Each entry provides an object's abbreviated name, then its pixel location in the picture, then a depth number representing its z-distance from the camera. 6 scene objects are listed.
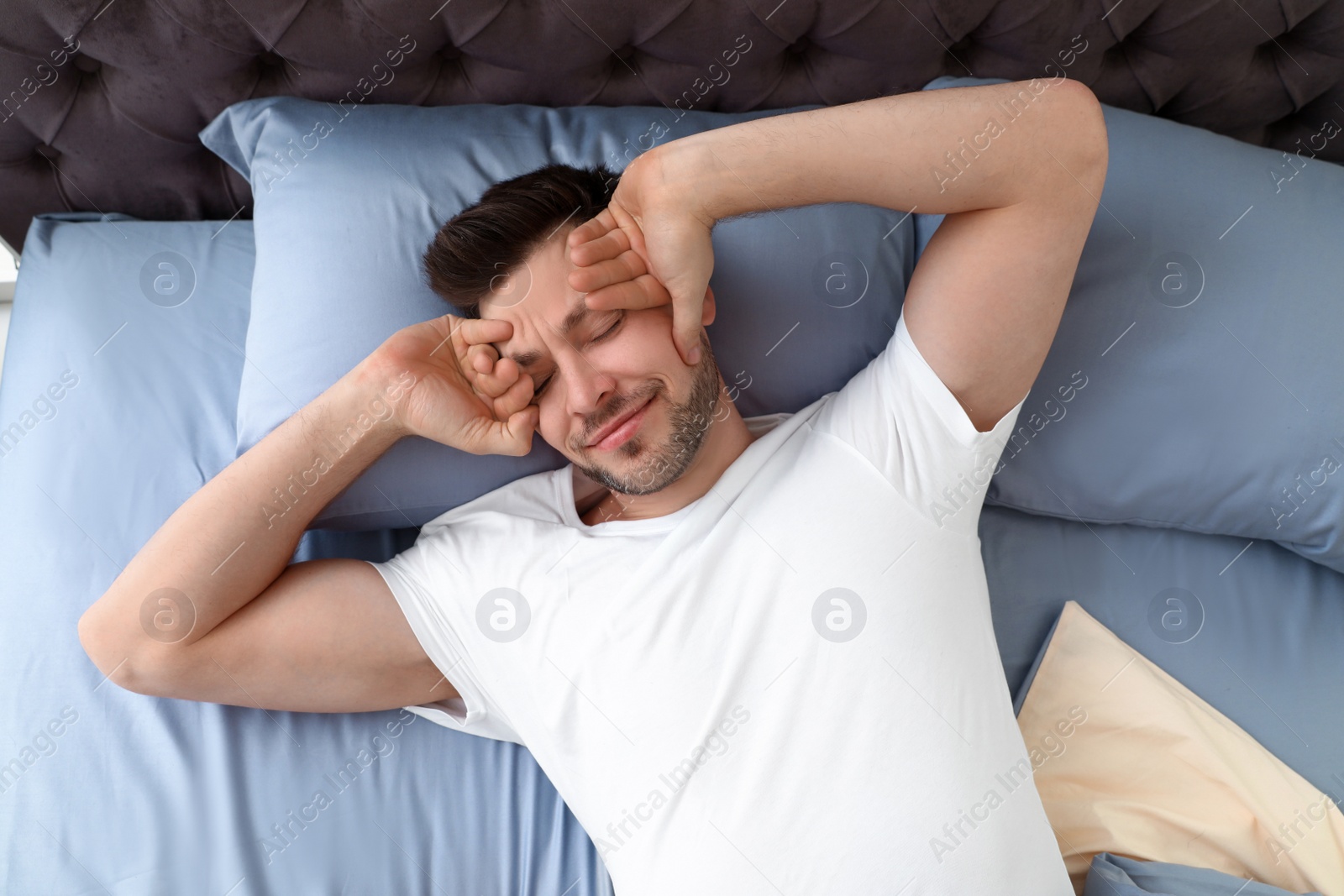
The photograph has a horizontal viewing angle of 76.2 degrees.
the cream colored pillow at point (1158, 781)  1.36
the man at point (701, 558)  1.19
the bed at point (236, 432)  1.32
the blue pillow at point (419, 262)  1.40
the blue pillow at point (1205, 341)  1.44
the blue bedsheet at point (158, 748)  1.28
